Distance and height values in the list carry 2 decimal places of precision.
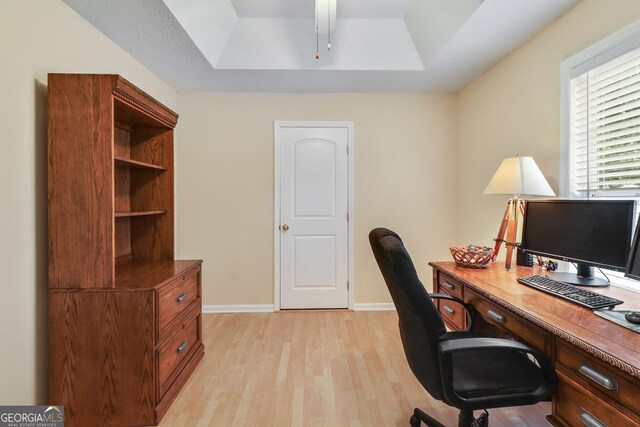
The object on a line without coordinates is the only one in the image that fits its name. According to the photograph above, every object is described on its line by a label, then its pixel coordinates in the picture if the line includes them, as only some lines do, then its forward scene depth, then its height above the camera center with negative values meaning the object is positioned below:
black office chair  1.18 -0.58
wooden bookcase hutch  1.66 -0.45
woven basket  2.01 -0.31
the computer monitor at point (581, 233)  1.42 -0.12
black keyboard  1.27 -0.38
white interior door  3.42 -0.09
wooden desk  0.89 -0.47
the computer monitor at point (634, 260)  1.23 -0.20
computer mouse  1.06 -0.37
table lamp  1.94 +0.15
